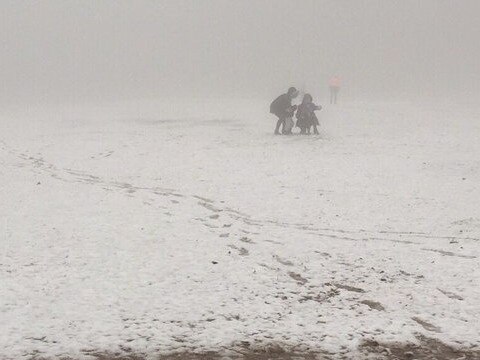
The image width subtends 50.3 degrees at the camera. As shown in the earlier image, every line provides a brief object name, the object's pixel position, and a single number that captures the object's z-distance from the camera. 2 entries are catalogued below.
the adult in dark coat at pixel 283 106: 22.75
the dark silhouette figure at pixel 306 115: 22.72
